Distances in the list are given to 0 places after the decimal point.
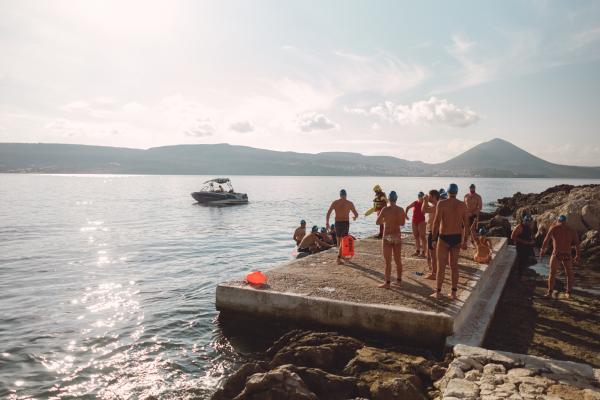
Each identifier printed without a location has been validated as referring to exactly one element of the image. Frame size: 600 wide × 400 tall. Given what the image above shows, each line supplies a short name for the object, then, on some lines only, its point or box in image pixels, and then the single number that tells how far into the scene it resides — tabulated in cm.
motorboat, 5294
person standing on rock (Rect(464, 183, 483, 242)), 1388
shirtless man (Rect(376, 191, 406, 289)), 903
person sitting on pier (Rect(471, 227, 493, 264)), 1206
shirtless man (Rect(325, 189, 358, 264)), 1233
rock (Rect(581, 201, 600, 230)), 2241
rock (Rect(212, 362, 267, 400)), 649
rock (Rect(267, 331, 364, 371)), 693
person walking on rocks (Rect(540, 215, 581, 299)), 1047
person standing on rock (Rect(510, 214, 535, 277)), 1368
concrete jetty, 750
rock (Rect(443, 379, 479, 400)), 531
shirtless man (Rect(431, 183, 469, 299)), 823
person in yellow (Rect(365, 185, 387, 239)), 1170
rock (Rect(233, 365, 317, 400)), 569
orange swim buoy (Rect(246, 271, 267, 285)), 962
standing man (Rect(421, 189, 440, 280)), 1038
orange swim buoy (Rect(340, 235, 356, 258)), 1198
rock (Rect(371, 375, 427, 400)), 561
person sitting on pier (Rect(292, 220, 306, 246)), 1873
